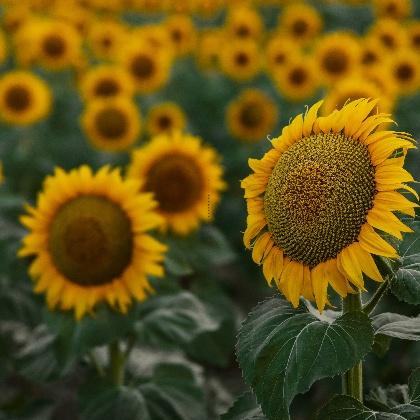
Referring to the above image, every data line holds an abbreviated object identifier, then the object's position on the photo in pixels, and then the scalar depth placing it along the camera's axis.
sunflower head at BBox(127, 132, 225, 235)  3.15
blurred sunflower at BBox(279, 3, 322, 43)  6.51
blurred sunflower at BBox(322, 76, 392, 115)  3.98
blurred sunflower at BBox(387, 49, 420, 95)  5.00
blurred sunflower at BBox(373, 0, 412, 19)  6.54
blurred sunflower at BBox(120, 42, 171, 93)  5.39
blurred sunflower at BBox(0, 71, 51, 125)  4.95
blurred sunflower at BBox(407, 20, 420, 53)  5.60
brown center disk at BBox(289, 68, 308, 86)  5.30
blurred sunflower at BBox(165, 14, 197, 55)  6.42
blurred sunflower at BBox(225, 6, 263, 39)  6.58
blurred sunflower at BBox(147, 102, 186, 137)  4.70
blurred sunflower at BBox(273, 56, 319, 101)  5.27
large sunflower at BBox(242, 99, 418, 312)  1.36
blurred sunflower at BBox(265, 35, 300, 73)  5.69
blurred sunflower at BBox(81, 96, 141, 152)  4.55
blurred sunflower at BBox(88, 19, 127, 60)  5.97
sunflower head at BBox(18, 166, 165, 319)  2.40
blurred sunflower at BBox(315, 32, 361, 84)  5.25
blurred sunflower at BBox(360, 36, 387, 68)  5.30
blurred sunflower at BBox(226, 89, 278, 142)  5.03
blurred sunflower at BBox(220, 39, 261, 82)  5.91
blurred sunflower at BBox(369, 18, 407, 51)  5.58
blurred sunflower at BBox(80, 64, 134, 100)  4.96
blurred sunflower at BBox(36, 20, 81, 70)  5.62
